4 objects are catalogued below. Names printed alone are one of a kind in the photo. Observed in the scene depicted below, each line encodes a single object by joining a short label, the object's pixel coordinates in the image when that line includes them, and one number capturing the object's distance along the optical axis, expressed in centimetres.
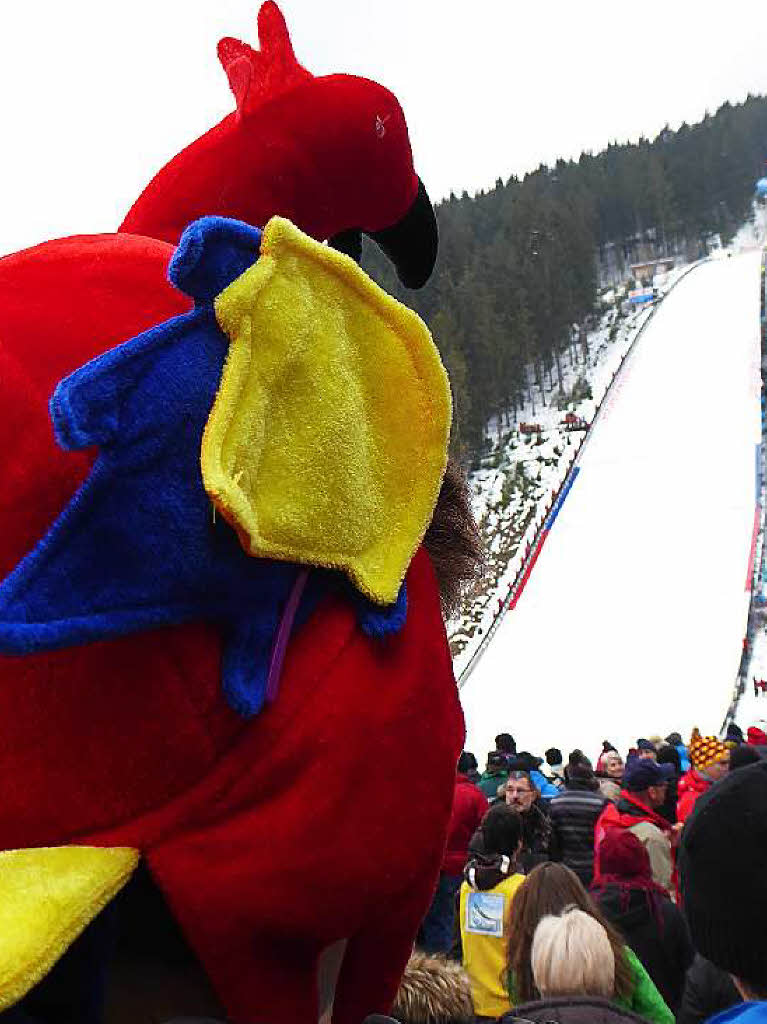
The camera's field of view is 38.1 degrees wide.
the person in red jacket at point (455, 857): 463
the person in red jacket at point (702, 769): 583
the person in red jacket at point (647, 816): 492
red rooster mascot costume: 86
